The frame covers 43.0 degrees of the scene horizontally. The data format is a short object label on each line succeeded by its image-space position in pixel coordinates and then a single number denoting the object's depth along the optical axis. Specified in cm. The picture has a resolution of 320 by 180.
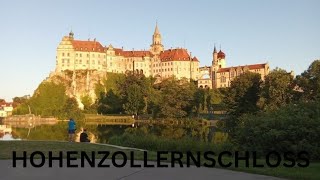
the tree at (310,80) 5939
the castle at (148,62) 13175
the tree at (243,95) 5321
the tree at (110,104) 10934
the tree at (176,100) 8250
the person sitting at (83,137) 2302
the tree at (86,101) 12679
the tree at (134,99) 9731
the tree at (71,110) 10334
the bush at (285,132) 1435
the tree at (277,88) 5775
